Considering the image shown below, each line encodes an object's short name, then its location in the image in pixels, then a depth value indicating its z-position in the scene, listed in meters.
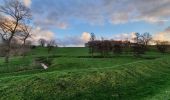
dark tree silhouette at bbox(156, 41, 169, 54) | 45.16
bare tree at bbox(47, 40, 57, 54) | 46.53
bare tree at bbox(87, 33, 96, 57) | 35.31
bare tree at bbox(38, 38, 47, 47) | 64.72
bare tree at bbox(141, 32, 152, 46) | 50.53
